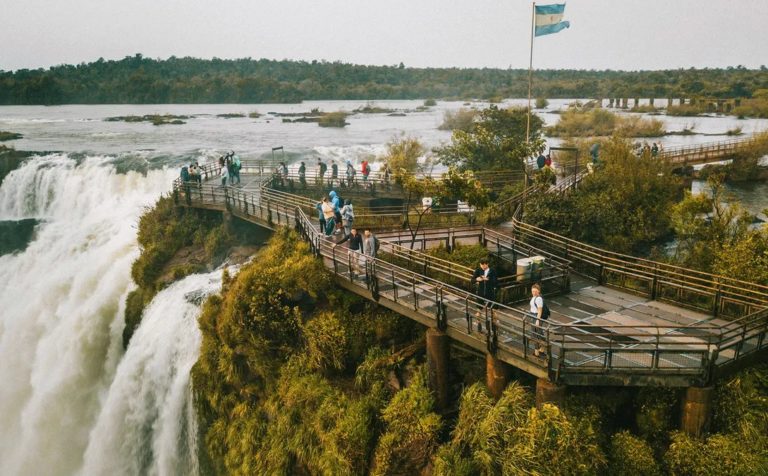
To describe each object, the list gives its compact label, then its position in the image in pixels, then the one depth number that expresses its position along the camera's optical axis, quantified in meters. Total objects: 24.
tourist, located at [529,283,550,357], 13.70
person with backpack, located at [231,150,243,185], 34.63
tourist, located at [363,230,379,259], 19.34
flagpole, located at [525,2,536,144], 26.80
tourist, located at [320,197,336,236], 22.44
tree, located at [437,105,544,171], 36.16
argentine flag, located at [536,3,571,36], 26.69
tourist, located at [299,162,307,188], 34.00
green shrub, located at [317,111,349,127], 85.75
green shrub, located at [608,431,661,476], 12.45
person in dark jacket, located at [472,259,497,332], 16.14
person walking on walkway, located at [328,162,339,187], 33.66
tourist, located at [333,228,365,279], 18.97
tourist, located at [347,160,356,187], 33.00
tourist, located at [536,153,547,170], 29.46
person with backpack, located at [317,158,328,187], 33.84
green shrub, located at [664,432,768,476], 11.91
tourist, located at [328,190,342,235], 22.33
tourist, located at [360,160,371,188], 33.25
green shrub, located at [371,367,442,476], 14.90
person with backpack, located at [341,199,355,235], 22.22
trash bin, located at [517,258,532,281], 17.94
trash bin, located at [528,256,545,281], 17.94
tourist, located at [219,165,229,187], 32.72
